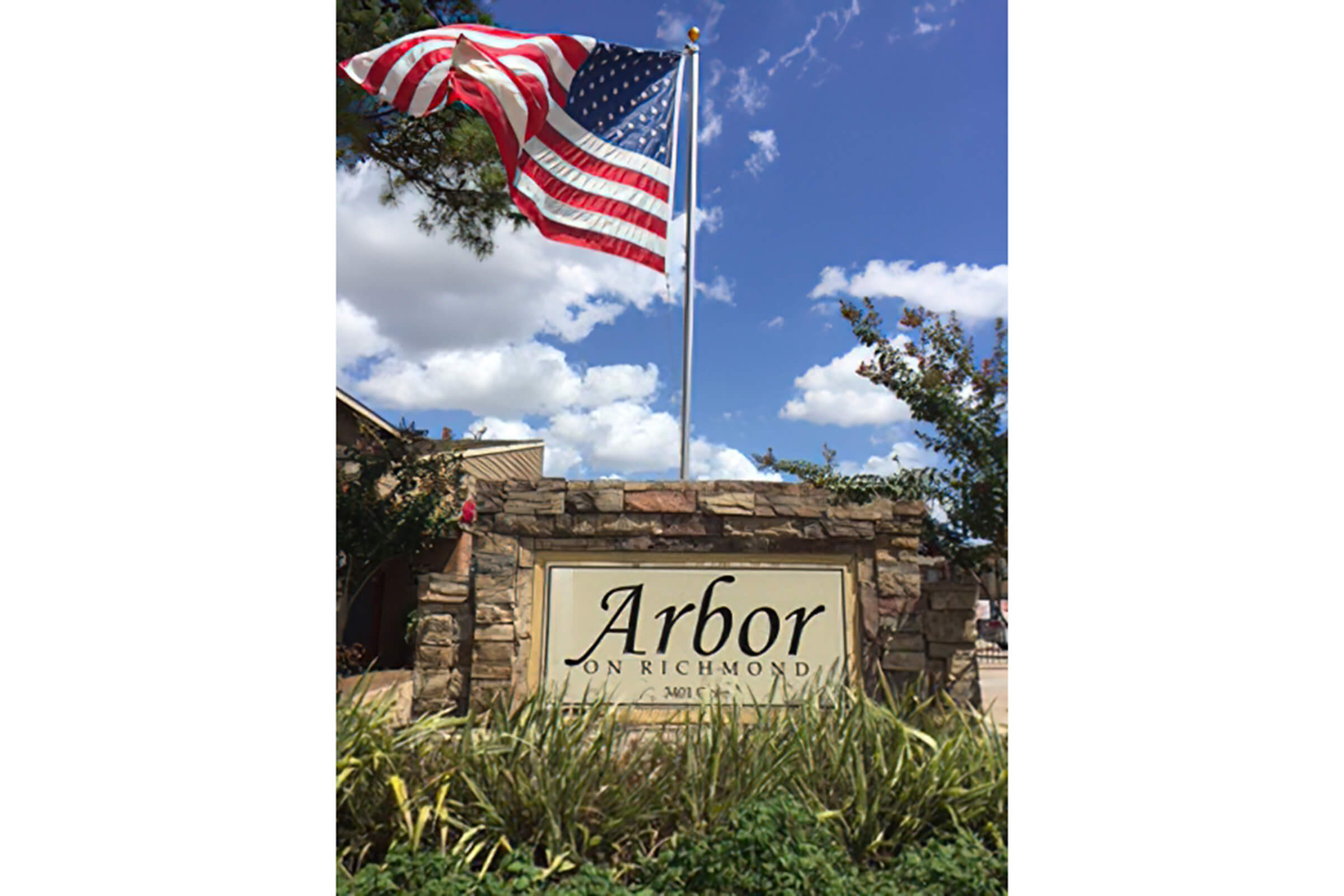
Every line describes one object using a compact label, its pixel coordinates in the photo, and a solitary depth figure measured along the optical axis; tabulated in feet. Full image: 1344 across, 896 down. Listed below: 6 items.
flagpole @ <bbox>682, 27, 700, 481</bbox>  13.99
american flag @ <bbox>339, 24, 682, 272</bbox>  14.49
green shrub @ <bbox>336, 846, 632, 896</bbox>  8.42
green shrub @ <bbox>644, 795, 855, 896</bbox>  8.49
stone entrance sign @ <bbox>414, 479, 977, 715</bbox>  12.53
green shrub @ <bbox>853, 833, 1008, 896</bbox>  8.72
